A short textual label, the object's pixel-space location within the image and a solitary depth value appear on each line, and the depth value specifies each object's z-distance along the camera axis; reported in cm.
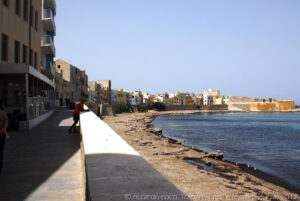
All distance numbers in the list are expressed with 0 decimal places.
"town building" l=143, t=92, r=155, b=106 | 14680
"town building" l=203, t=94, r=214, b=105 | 17050
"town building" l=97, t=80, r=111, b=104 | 11038
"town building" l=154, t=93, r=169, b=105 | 15000
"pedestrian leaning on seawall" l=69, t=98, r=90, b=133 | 1160
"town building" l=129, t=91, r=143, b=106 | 13450
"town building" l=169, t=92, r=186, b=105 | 15538
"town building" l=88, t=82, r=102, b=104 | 9600
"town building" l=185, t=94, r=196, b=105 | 16025
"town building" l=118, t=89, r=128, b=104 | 12538
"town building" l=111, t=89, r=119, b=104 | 11944
